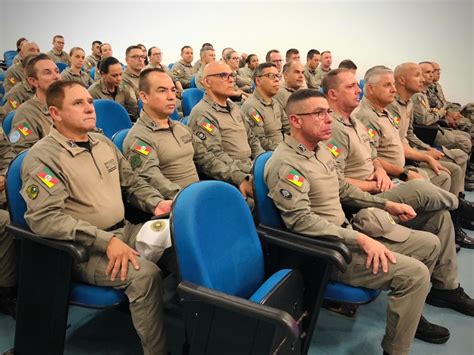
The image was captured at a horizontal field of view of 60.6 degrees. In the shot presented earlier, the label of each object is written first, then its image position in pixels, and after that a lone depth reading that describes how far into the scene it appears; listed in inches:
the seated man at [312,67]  259.0
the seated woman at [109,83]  143.9
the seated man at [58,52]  284.8
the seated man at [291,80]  154.6
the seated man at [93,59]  275.4
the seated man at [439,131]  149.5
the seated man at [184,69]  254.4
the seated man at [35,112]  92.6
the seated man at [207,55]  233.0
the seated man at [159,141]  79.7
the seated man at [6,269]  70.6
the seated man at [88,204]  55.8
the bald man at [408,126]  118.8
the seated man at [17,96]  136.6
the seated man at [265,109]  124.2
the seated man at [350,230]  60.0
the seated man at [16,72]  187.2
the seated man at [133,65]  170.6
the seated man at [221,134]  96.8
